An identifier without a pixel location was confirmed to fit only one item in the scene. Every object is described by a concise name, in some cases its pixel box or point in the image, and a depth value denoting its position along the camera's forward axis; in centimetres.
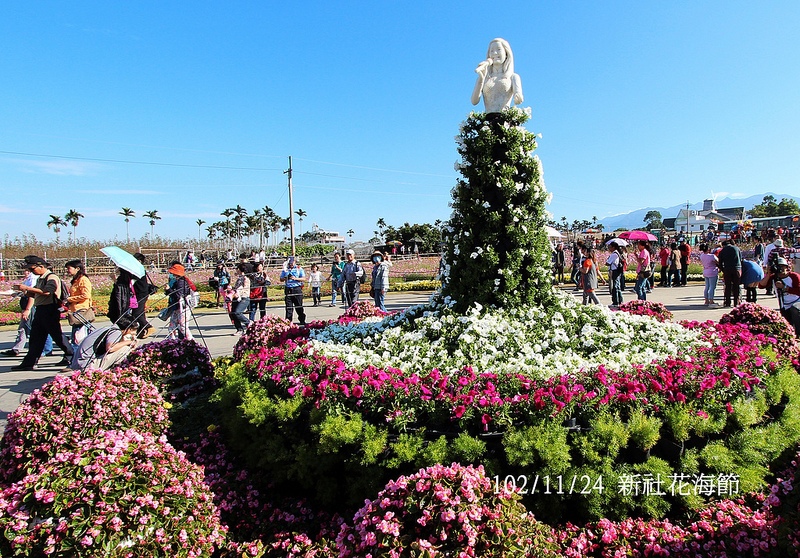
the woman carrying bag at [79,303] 741
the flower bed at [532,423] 299
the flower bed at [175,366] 500
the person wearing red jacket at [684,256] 1706
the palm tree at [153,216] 8010
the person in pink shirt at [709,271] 1198
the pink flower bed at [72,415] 320
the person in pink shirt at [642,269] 1163
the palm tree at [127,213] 7575
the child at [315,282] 1448
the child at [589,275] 1070
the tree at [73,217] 7051
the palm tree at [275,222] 8549
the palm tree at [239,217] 8400
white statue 494
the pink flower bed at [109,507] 230
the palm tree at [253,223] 8375
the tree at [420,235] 5467
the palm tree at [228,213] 8469
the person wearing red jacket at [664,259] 1662
